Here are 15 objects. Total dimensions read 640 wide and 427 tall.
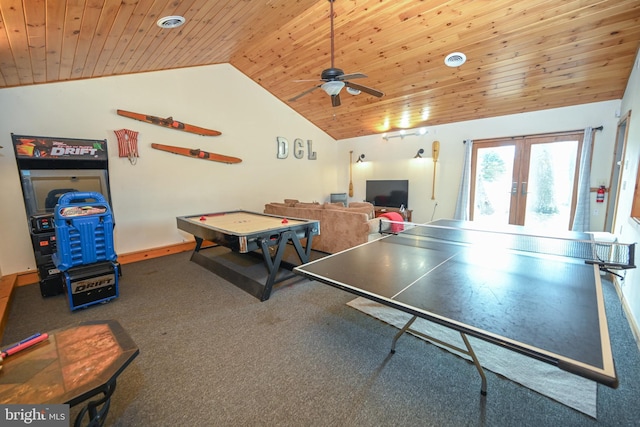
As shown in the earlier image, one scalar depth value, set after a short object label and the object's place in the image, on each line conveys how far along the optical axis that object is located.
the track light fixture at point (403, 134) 5.94
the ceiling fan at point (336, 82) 2.66
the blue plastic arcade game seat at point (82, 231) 2.68
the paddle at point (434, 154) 5.96
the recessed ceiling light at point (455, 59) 3.71
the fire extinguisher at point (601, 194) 4.27
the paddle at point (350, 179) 7.60
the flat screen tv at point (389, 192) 6.55
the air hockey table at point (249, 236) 2.86
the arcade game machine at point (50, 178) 2.98
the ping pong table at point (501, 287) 0.97
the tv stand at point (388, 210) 6.24
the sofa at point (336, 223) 3.83
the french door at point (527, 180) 4.67
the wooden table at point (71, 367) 1.01
